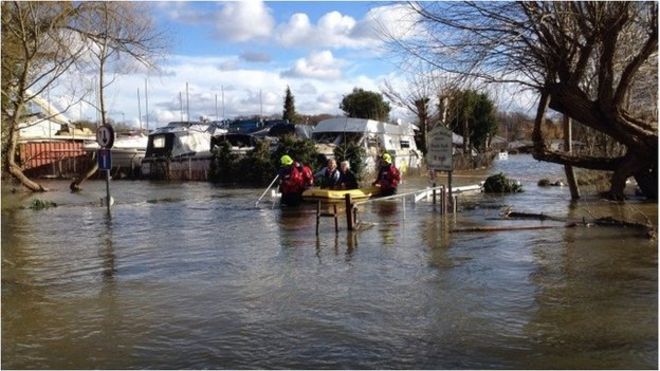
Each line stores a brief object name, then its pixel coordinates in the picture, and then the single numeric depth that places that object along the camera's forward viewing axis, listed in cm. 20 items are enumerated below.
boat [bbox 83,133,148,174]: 3938
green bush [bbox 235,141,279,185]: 3047
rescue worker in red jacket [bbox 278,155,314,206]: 1866
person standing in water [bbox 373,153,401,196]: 1892
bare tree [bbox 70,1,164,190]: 2417
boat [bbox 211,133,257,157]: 3703
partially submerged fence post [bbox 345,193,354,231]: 1294
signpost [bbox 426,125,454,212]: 1594
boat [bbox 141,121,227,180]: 3497
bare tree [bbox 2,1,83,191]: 2198
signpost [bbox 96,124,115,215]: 1800
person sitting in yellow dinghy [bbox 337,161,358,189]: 1887
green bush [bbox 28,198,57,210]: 2011
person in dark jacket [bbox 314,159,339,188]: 1894
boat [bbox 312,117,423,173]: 3322
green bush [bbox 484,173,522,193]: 2323
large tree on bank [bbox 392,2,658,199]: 1481
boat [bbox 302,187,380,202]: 1755
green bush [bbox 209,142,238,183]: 3278
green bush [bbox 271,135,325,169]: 2881
